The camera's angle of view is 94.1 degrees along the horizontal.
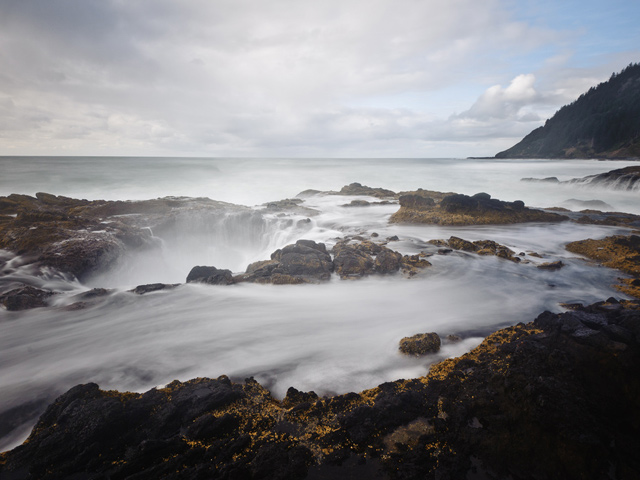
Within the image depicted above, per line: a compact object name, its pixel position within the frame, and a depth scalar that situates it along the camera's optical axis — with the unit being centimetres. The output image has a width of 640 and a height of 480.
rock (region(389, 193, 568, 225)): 1305
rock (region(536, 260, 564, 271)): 806
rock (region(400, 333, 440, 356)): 460
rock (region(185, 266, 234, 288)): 789
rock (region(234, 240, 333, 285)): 792
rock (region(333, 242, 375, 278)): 818
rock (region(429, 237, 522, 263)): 901
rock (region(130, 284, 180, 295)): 724
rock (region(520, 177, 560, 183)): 3121
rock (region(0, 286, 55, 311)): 632
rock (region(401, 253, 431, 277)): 812
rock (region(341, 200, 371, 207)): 1836
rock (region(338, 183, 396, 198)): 2242
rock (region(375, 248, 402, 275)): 820
